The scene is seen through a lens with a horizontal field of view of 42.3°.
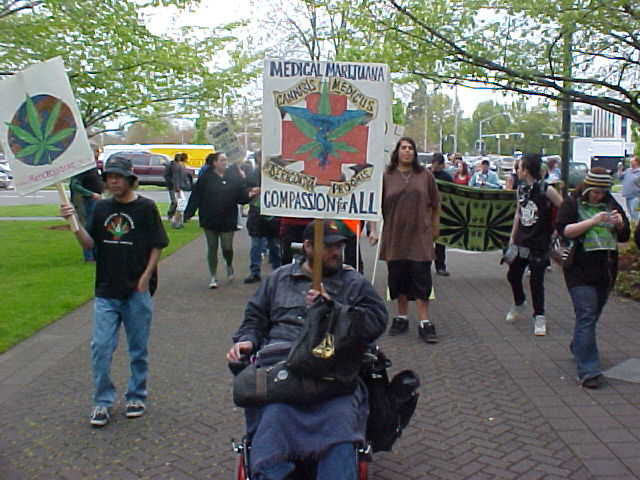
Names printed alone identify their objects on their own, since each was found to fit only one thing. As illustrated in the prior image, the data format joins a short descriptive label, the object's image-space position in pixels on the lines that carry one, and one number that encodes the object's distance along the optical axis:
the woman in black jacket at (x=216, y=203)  10.90
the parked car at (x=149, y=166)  44.38
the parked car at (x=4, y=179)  45.62
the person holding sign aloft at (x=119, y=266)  5.52
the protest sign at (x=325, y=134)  4.57
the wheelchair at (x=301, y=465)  3.85
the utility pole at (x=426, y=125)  60.70
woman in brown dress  7.90
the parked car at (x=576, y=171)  31.85
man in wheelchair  3.72
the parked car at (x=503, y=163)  50.56
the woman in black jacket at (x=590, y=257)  6.31
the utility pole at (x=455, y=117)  72.32
